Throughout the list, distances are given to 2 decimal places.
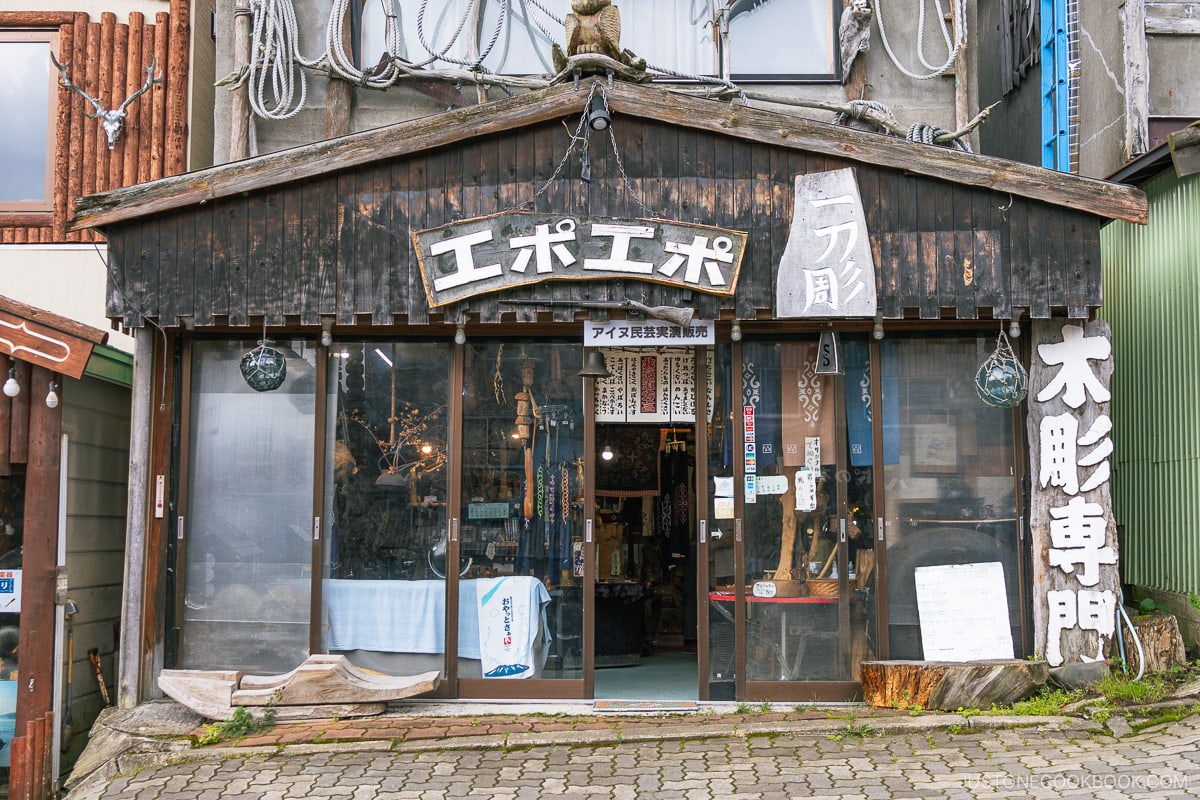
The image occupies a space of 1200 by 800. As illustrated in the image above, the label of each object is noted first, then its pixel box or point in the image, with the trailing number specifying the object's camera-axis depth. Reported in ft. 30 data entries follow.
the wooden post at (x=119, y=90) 35.58
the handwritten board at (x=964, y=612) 27.04
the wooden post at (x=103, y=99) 35.58
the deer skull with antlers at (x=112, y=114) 35.19
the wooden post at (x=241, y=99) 33.60
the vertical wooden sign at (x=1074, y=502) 26.50
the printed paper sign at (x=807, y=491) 28.02
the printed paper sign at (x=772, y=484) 28.12
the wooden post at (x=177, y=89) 35.53
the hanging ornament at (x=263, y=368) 26.91
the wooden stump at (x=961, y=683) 25.49
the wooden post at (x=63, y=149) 35.40
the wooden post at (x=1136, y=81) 33.88
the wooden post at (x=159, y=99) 35.53
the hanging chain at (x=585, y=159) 26.81
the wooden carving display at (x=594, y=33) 27.17
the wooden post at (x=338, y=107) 33.81
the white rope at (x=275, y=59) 33.45
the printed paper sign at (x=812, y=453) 28.12
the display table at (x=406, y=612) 27.99
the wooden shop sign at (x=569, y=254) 26.58
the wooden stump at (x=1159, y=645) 26.50
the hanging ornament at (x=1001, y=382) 26.26
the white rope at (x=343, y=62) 33.45
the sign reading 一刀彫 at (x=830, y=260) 26.40
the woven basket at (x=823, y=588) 27.73
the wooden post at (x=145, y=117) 35.63
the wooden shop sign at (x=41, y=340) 25.73
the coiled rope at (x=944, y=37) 33.47
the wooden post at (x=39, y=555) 25.84
